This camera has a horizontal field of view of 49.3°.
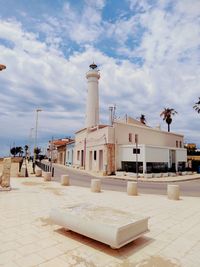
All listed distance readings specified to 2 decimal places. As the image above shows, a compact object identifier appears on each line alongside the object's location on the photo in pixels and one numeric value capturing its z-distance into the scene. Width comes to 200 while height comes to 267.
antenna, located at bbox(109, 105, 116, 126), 34.29
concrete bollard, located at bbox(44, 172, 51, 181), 19.44
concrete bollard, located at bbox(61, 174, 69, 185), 16.85
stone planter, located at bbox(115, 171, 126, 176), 29.47
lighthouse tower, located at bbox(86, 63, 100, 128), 44.06
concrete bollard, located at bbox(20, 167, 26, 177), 22.67
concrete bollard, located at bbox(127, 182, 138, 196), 13.09
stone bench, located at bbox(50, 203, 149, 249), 4.78
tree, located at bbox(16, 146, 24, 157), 121.71
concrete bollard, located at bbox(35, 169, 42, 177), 23.61
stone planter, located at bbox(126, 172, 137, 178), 27.95
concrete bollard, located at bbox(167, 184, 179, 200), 11.83
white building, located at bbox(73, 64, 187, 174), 30.00
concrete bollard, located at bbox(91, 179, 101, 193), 14.12
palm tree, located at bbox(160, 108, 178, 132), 51.47
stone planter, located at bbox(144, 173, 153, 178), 27.33
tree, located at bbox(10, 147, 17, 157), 121.01
